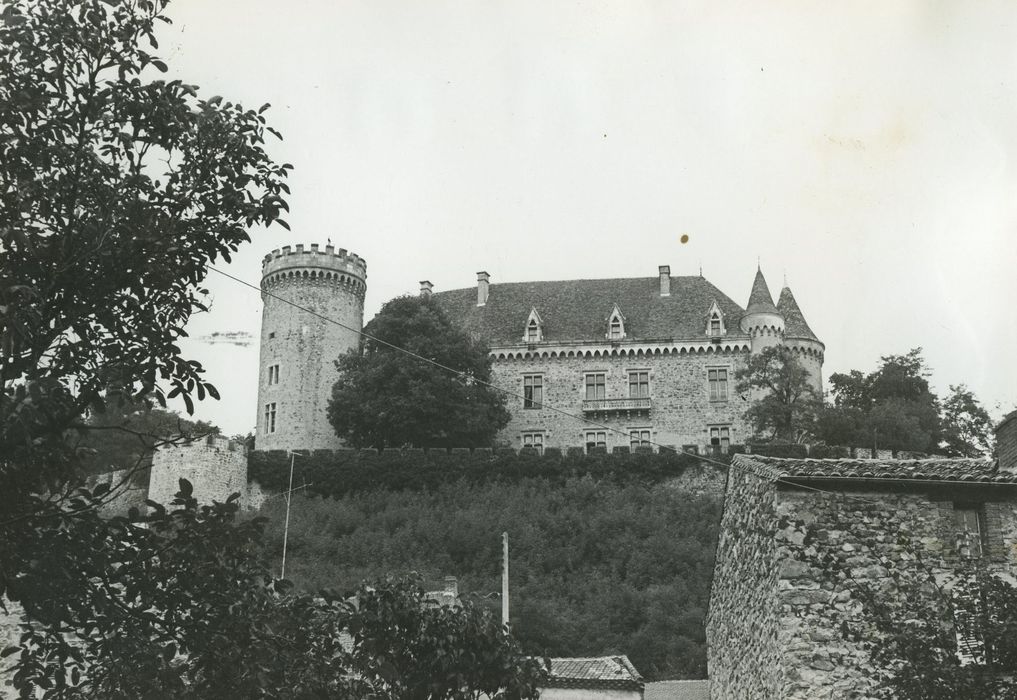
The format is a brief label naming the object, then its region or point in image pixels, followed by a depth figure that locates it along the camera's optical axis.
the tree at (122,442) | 53.62
